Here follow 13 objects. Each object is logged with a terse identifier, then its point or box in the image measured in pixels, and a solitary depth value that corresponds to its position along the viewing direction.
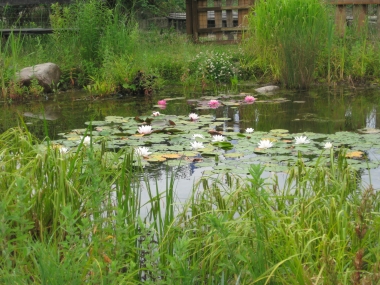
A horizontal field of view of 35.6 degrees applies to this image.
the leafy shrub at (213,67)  8.31
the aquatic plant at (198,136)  4.42
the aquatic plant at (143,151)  3.72
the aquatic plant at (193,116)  5.28
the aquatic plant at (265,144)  4.12
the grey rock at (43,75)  7.55
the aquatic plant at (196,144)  4.14
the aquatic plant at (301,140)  4.18
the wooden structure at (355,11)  9.26
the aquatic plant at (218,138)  4.36
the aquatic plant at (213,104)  6.05
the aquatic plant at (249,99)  6.31
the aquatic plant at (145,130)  4.64
